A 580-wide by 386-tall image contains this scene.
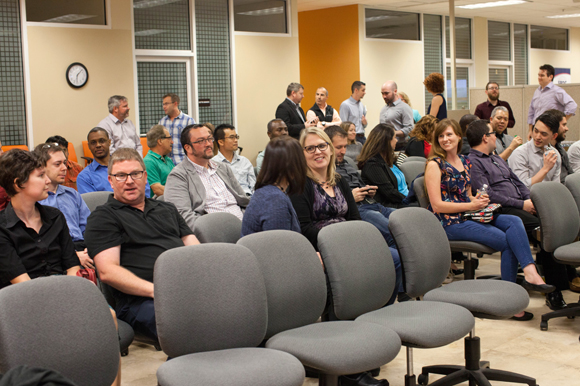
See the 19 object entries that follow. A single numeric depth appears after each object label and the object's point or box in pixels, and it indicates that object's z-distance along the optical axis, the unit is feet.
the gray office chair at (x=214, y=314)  6.91
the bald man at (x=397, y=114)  24.54
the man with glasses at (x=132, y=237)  8.82
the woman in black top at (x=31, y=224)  9.11
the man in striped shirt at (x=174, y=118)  25.94
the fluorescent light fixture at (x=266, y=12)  31.56
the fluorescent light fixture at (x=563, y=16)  46.62
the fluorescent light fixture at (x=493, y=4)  39.19
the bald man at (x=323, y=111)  28.66
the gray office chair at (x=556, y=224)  12.37
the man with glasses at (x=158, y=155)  17.66
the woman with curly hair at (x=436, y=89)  23.18
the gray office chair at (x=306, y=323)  7.38
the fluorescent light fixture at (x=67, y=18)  24.68
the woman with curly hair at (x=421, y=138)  19.36
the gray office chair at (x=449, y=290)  9.29
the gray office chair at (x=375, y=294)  8.21
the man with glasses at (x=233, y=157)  16.66
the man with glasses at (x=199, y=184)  13.24
